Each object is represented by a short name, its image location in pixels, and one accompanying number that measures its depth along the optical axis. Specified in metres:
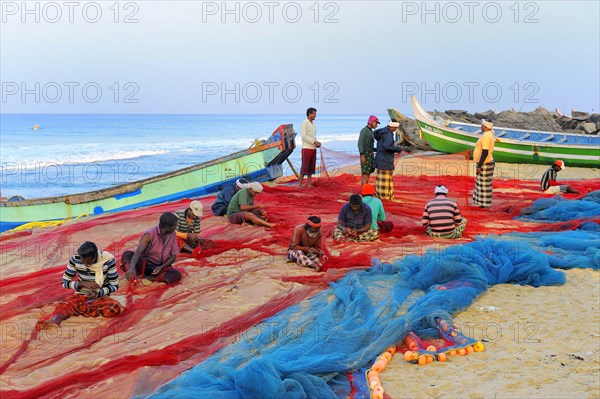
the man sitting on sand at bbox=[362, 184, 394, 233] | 7.65
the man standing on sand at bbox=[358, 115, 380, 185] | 10.27
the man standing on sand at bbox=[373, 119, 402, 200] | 9.98
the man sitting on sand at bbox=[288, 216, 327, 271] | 6.51
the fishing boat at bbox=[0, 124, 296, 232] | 11.12
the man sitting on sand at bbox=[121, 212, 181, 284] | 5.76
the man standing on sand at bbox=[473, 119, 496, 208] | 9.49
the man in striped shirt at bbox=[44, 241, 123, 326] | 4.94
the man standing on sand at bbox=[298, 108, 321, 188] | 11.05
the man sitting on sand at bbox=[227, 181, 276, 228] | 8.31
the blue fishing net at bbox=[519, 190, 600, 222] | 9.05
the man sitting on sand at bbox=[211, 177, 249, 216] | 9.17
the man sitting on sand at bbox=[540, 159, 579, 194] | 11.34
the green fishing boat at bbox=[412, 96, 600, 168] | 16.91
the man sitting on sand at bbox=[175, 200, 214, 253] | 7.05
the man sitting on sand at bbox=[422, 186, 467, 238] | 7.75
